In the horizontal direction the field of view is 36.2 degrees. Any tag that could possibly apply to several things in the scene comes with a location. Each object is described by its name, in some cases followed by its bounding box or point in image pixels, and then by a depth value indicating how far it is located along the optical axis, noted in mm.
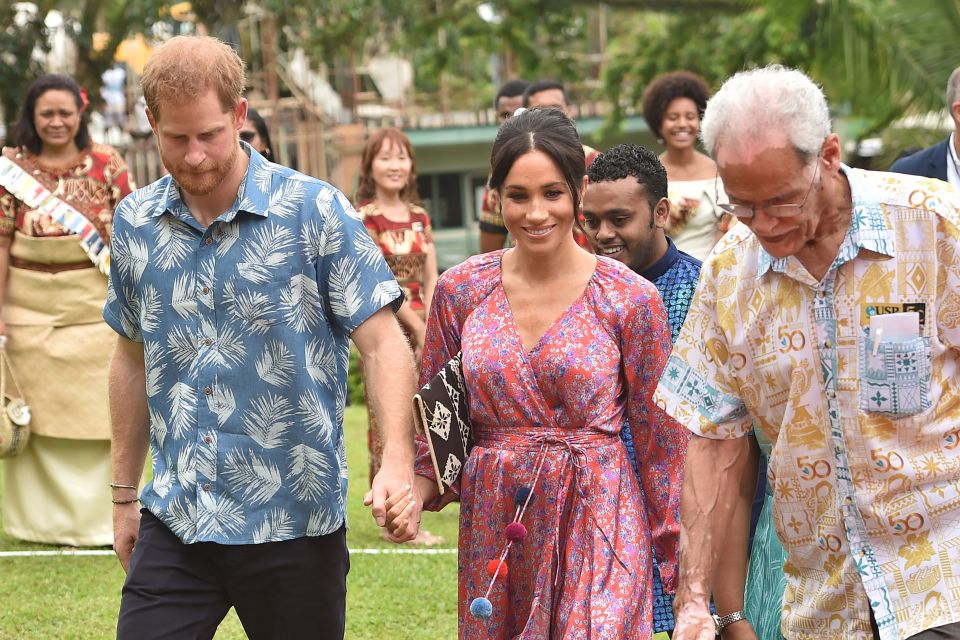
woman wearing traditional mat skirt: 8109
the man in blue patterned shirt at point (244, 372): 4035
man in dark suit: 6746
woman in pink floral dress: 4262
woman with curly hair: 7684
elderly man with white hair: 3303
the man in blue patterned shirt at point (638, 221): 5203
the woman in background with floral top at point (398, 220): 8867
